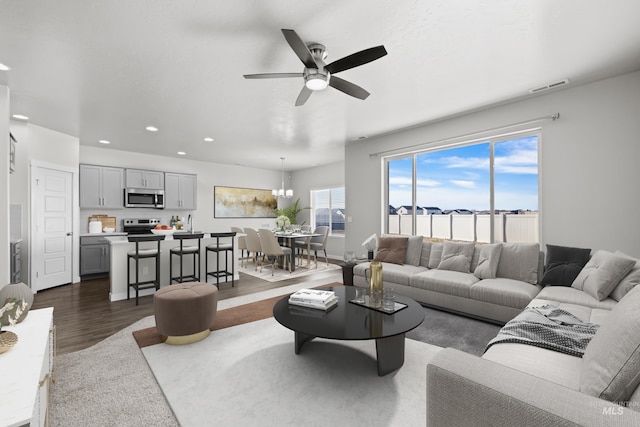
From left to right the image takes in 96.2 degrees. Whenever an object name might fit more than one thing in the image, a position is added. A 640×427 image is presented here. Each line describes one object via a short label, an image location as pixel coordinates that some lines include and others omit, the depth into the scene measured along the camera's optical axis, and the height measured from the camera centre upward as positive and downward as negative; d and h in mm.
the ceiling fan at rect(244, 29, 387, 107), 2075 +1184
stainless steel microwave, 6188 +342
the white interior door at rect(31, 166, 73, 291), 4469 -243
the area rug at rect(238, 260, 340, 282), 5520 -1218
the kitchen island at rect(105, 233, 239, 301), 4105 -807
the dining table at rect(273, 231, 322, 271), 6062 -561
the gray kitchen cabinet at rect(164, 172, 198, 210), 6820 +556
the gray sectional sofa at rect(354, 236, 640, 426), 911 -615
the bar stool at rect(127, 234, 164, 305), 3941 -607
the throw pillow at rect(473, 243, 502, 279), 3387 -586
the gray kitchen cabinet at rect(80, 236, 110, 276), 5344 -799
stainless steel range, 6277 -257
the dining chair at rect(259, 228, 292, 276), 5680 -606
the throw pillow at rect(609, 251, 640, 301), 2309 -556
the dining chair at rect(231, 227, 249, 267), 6898 -709
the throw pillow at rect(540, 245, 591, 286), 2936 -530
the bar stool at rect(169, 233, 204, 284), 4320 -610
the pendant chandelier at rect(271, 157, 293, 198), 7680 +555
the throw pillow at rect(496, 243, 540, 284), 3223 -556
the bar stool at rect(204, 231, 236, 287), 4770 -730
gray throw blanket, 1572 -710
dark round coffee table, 1937 -799
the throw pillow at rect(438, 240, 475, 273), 3715 -566
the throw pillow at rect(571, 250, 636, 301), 2410 -521
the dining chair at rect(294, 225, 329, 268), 6688 -720
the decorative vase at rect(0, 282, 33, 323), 1952 -561
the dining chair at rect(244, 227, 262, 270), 6137 -596
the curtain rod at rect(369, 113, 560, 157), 3538 +1177
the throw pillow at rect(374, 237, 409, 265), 4321 -553
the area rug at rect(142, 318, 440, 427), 1713 -1203
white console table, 1073 -732
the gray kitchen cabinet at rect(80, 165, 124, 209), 5695 +547
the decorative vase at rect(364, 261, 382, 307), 2512 -599
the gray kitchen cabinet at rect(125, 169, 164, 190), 6266 +778
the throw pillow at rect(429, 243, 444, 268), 4015 -584
